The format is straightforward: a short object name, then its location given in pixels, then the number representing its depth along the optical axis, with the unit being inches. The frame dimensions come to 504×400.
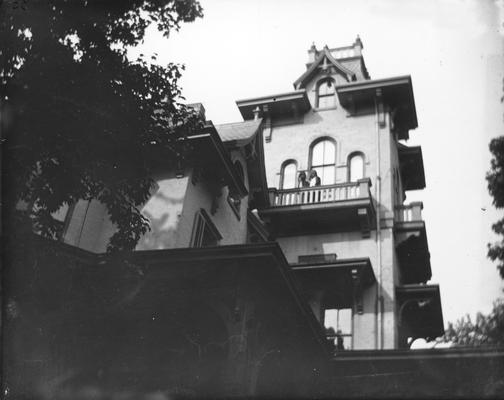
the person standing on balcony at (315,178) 899.2
